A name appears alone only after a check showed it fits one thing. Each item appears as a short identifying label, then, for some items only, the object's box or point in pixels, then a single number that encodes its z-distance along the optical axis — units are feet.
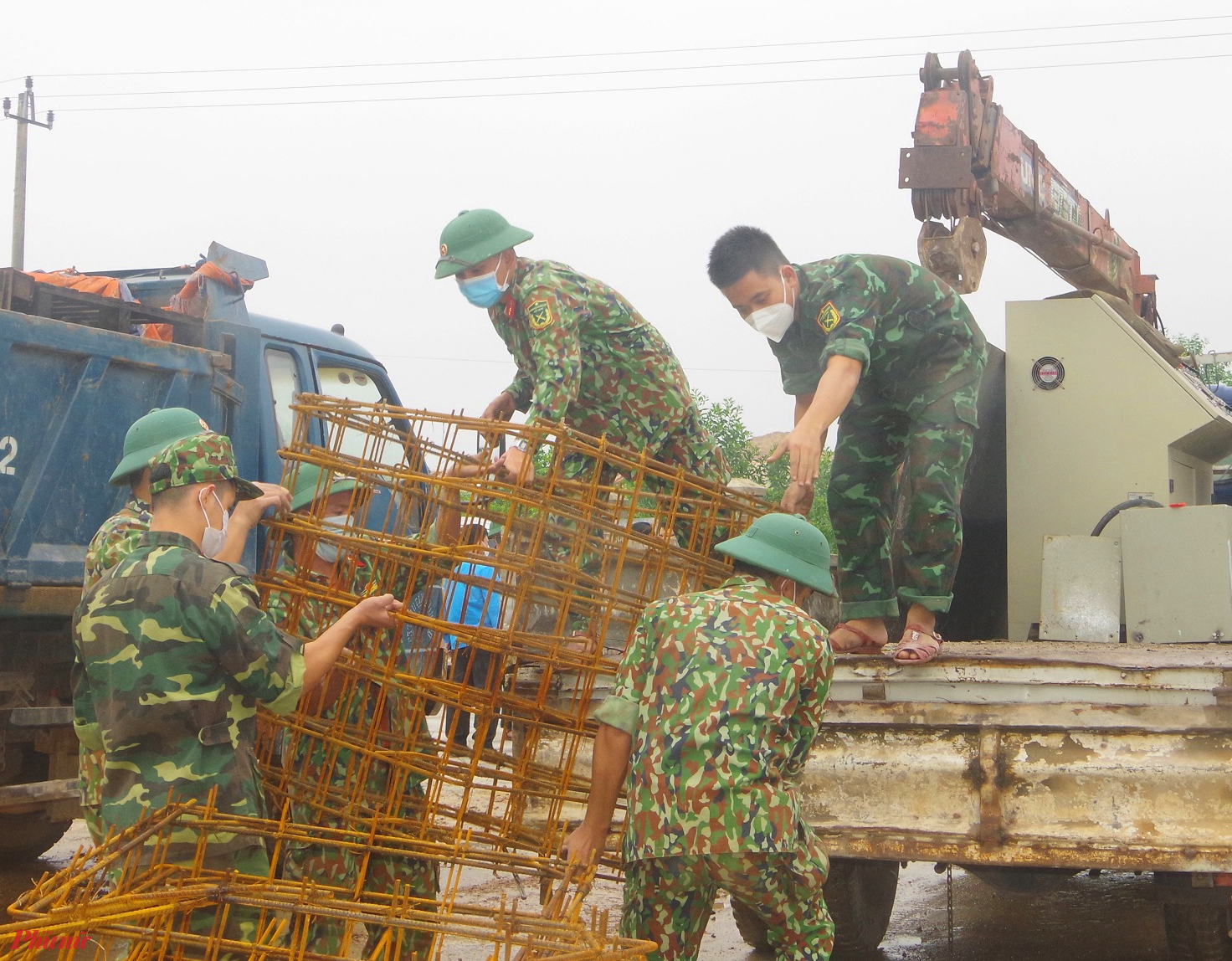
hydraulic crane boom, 19.52
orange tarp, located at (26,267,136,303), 19.58
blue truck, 17.03
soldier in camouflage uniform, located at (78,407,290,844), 10.46
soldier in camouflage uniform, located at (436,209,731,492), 13.24
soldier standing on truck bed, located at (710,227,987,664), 13.67
